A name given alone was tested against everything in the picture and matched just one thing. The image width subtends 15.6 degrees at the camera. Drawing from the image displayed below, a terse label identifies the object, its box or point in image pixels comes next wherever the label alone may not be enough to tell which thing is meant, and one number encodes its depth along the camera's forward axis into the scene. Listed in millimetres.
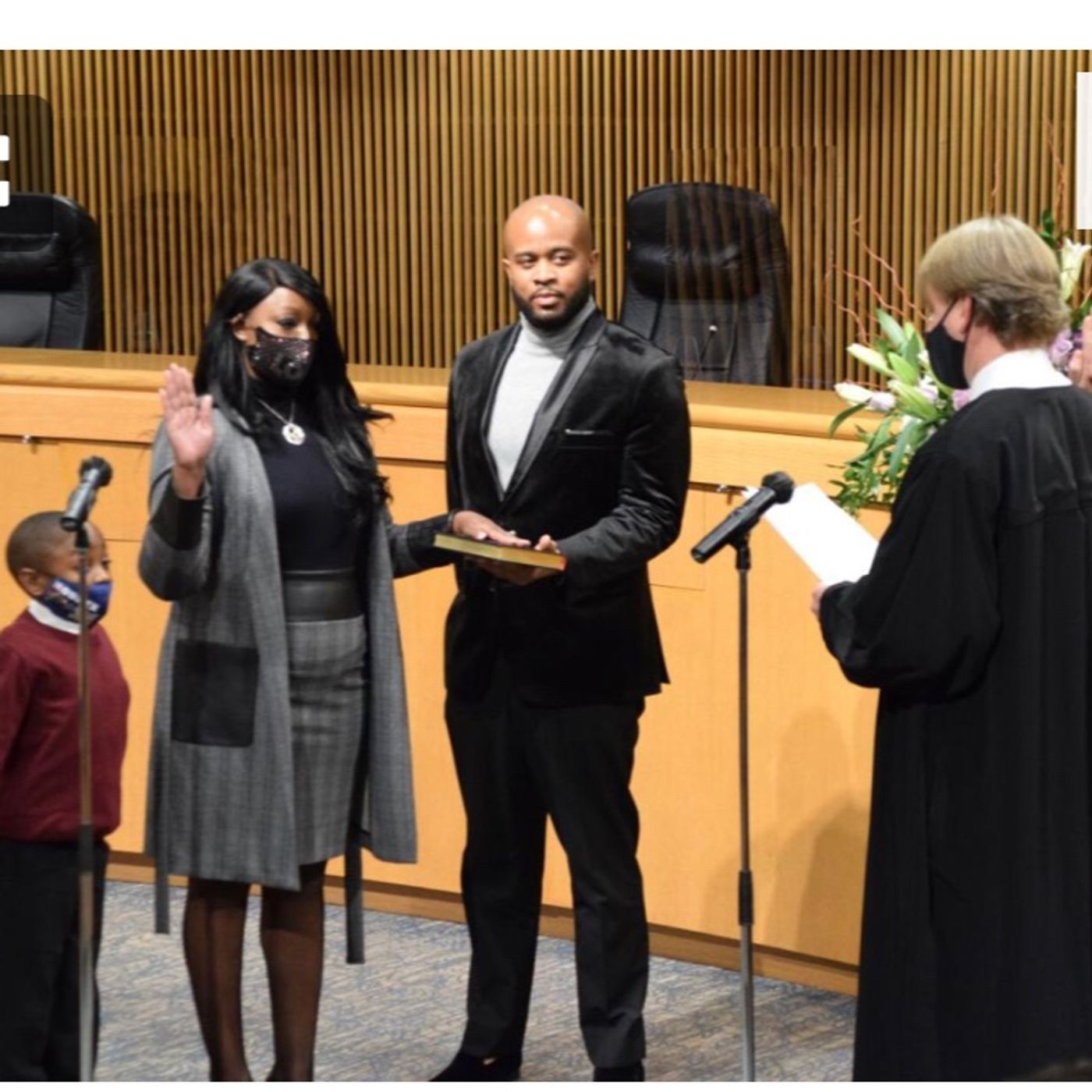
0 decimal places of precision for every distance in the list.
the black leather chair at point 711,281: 10051
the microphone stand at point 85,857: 6177
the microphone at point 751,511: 6240
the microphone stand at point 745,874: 6389
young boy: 6736
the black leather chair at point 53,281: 11112
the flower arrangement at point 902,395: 6422
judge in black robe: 5672
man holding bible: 7175
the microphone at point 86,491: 6036
